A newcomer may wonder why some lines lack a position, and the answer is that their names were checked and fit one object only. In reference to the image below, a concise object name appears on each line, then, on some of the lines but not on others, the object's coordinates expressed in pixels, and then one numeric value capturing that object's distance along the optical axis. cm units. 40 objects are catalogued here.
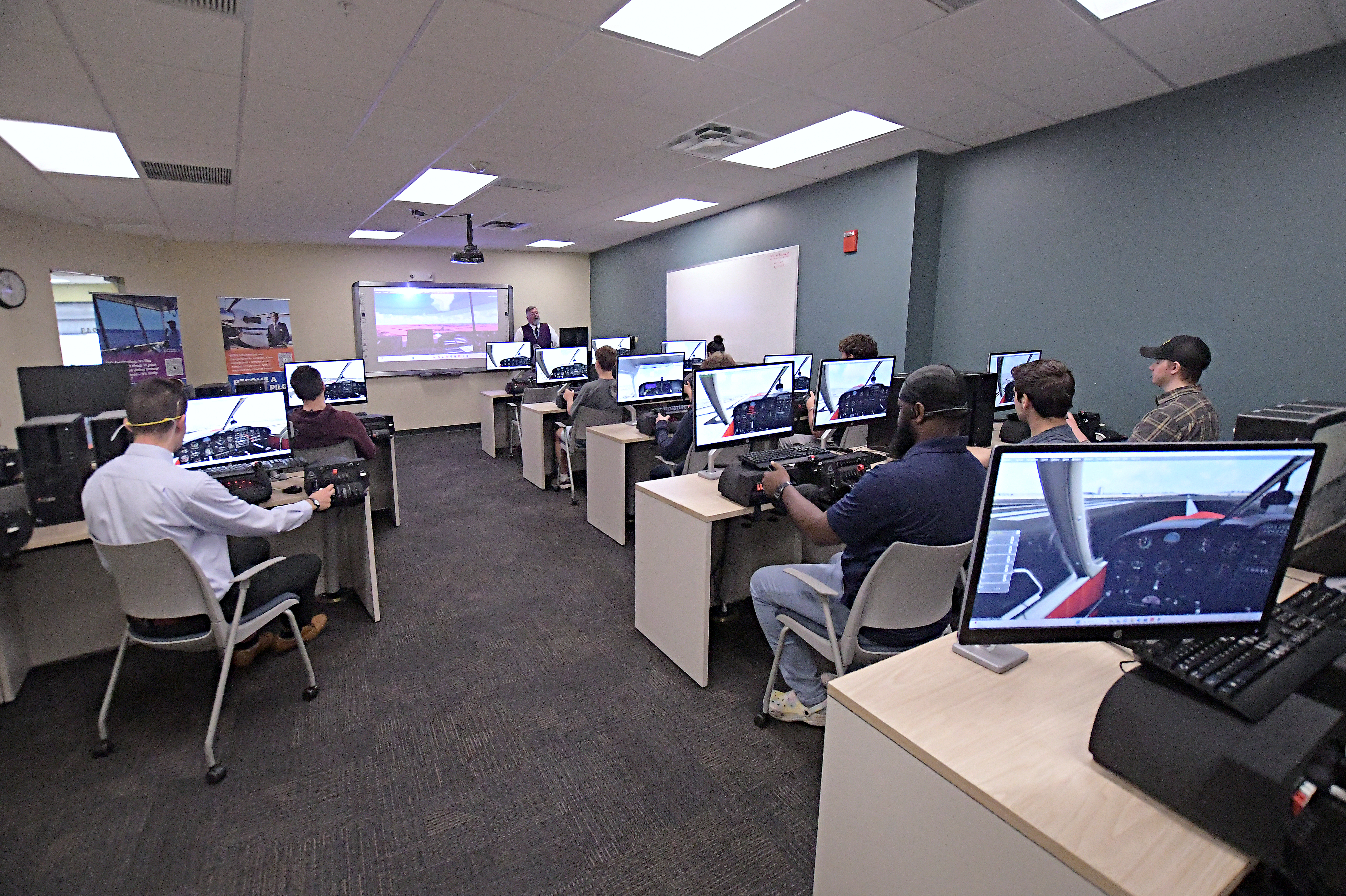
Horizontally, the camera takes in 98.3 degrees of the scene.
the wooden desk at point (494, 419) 676
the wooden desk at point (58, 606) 238
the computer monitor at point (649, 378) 470
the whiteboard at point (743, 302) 599
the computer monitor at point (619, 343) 748
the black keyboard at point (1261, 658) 88
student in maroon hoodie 343
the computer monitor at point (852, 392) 322
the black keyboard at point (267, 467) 267
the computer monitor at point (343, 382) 499
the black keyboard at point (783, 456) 255
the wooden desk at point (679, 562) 236
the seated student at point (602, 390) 465
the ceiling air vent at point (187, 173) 423
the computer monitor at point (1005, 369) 399
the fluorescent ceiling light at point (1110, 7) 253
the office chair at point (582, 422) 473
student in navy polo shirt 165
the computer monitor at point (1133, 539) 100
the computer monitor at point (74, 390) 273
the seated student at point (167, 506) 190
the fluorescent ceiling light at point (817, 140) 394
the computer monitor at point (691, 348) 648
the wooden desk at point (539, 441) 536
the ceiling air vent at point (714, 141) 397
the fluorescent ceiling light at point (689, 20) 247
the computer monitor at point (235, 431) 275
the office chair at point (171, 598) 183
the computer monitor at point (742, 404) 280
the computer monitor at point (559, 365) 616
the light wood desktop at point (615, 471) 407
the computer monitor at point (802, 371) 493
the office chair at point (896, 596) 165
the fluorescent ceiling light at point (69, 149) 346
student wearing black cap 270
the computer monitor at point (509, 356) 747
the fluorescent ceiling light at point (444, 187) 493
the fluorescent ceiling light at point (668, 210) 631
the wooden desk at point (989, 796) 82
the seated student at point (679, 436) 306
